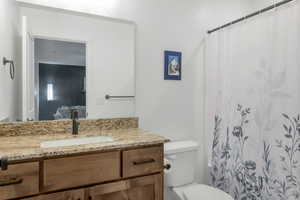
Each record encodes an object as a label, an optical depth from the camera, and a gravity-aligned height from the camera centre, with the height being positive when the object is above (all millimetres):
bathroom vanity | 1008 -378
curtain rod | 1517 +659
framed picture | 2041 +304
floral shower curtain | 1455 -75
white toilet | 1779 -677
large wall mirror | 1533 +239
